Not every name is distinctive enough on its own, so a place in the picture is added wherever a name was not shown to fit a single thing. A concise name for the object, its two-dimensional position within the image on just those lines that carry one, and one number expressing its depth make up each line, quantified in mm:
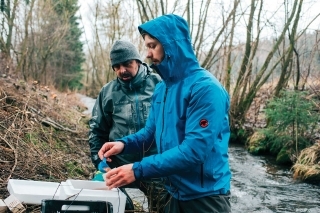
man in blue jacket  1937
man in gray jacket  3553
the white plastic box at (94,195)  2182
